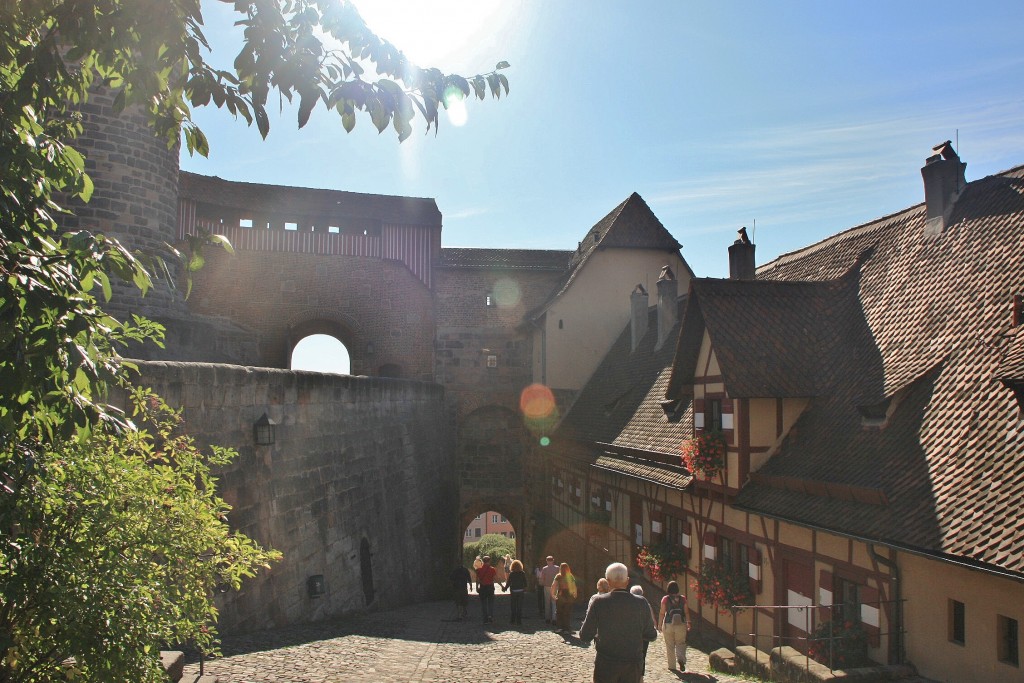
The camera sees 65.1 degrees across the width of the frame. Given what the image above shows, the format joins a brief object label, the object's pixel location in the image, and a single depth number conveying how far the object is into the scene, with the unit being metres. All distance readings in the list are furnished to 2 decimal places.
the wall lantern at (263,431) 10.29
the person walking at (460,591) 15.16
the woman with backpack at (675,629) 9.26
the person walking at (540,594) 14.58
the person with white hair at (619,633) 5.14
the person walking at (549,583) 13.93
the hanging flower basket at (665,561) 12.29
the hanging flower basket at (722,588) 10.23
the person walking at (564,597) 12.28
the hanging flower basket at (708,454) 10.77
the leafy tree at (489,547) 55.12
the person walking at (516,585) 13.73
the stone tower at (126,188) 13.70
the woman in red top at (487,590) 14.10
